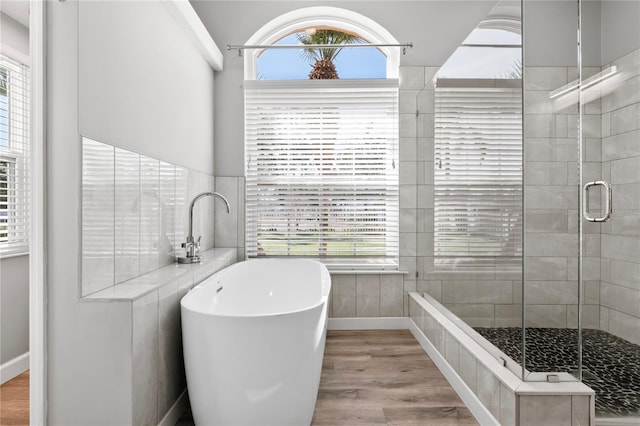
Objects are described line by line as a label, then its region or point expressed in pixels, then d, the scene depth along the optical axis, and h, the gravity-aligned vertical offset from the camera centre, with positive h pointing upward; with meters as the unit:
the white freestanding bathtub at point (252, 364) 1.43 -0.63
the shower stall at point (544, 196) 1.60 +0.09
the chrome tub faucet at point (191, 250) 2.25 -0.25
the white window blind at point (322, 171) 3.20 +0.36
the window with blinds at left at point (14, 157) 2.17 +0.33
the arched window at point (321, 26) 3.24 +1.67
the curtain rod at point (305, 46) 2.99 +1.39
